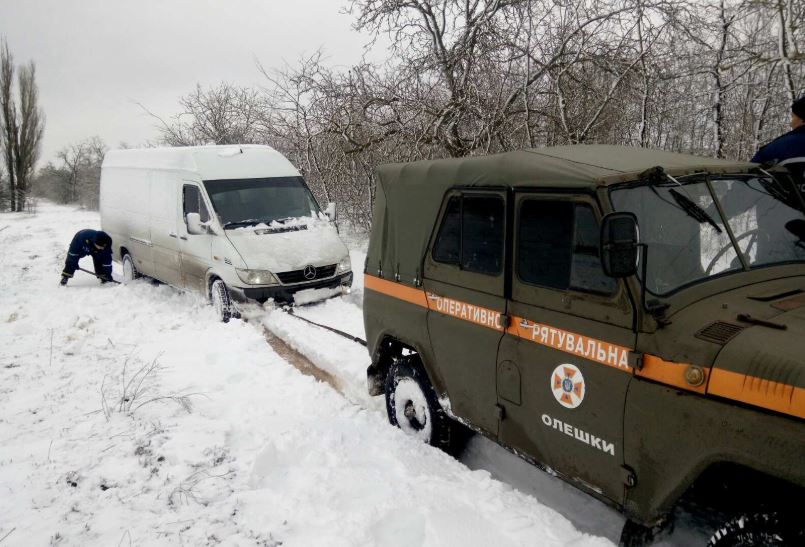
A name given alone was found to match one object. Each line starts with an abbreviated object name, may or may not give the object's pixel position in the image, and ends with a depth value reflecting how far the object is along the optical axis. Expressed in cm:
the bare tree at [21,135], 3994
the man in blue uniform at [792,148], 403
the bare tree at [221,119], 2198
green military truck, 228
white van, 810
